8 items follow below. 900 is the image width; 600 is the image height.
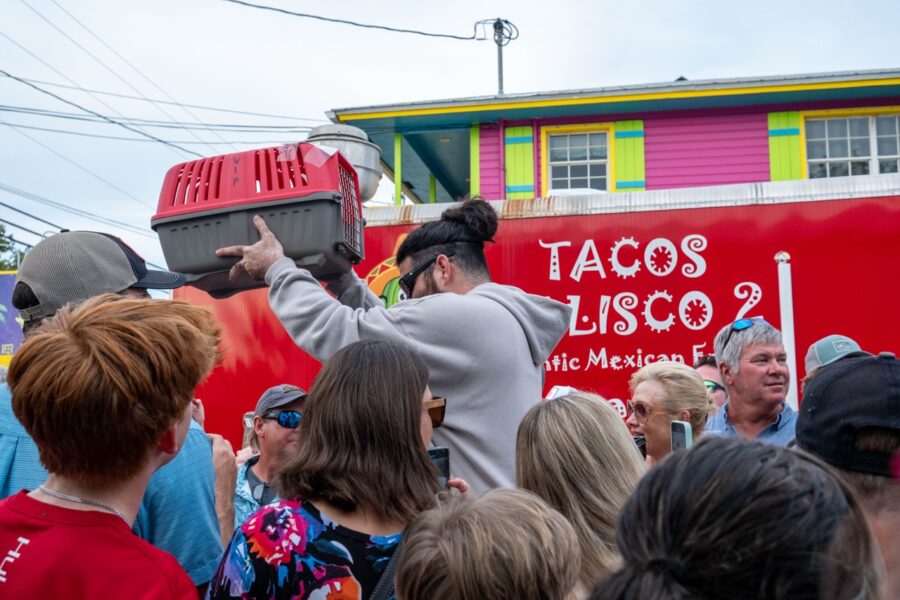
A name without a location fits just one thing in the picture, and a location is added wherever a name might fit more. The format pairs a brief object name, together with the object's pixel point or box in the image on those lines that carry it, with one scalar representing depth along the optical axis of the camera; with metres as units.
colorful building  12.69
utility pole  25.67
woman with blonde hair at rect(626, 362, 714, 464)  3.68
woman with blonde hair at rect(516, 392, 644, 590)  2.11
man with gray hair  3.91
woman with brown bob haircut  1.68
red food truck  5.62
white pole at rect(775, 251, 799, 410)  5.54
